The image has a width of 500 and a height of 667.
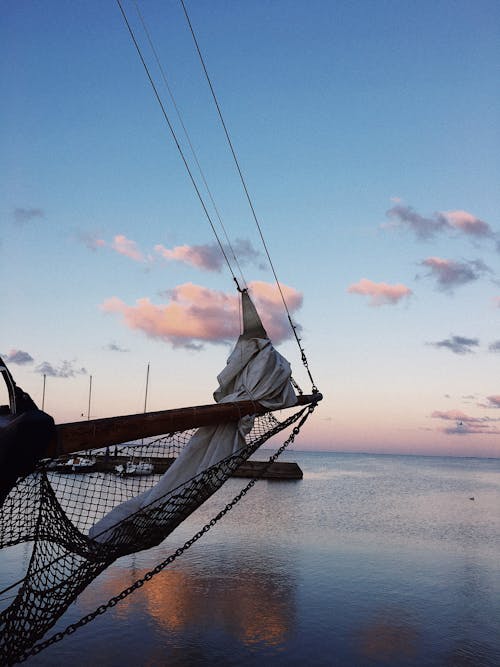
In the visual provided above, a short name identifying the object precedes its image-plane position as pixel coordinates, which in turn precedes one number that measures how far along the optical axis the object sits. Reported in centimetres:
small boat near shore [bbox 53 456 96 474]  5451
